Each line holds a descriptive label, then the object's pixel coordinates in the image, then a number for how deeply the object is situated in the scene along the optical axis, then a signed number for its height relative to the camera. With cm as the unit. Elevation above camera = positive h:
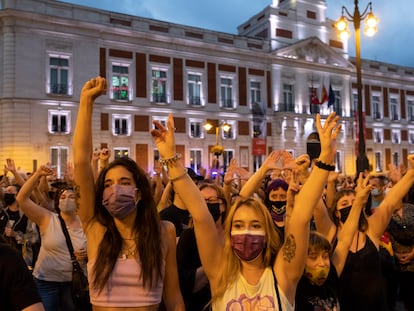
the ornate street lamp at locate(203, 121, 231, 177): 1579 +73
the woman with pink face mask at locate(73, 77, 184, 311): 236 -36
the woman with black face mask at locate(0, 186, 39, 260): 471 -63
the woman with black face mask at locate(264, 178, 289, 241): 395 -27
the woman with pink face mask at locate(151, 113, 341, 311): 223 -40
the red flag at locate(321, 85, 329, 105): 2961 +494
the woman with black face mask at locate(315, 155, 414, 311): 325 -67
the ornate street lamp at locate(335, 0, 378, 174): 1163 +404
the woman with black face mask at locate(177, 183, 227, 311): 306 -73
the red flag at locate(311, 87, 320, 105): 3000 +475
